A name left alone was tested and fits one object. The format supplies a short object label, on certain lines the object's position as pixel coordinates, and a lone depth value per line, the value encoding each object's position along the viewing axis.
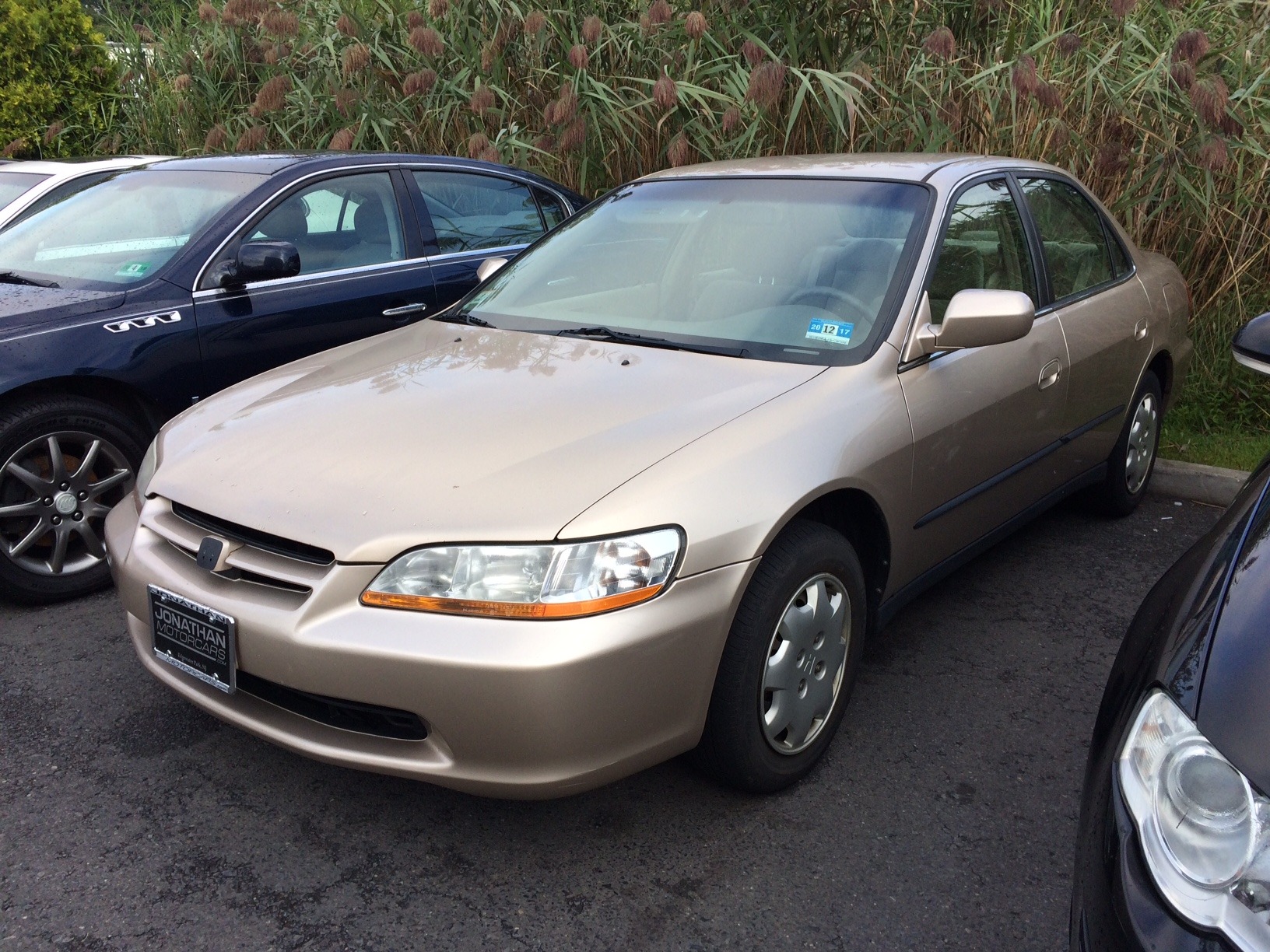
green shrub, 8.96
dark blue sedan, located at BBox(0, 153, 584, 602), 3.61
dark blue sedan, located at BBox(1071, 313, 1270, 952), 1.33
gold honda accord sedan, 2.14
